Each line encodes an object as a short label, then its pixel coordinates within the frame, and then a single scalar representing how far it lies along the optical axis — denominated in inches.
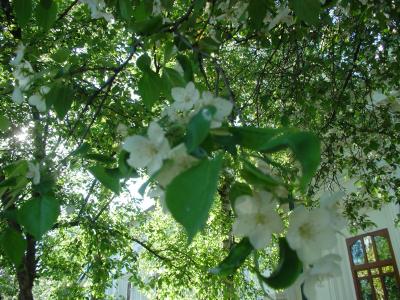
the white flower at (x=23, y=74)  44.2
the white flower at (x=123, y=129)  40.5
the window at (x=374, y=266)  272.5
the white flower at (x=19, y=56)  44.7
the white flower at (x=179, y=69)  45.5
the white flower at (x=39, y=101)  47.2
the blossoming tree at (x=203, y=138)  22.8
